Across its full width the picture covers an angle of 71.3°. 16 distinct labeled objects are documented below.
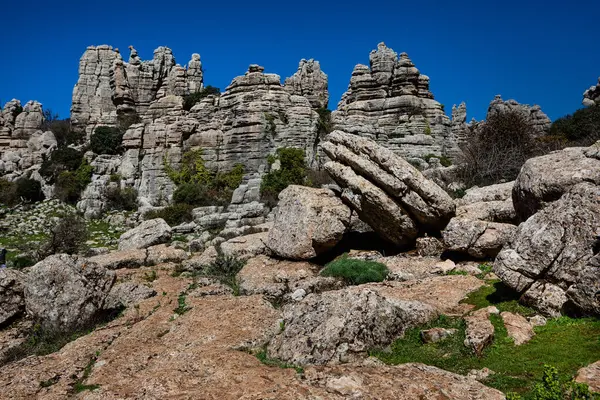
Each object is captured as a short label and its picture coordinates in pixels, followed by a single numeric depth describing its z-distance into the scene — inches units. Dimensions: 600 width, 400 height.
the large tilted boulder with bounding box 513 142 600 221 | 401.7
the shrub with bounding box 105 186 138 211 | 1318.9
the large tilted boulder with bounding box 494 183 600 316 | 282.8
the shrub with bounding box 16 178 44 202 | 1384.1
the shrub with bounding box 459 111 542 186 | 920.4
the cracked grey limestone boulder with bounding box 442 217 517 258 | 454.3
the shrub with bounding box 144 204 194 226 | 1096.2
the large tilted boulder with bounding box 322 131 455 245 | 502.0
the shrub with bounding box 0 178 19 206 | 1350.9
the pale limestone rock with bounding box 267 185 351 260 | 547.8
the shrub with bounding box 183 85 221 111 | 1663.4
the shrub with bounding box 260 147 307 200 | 1236.3
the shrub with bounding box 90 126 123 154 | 1551.4
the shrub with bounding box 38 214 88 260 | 739.4
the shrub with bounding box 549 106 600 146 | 1330.0
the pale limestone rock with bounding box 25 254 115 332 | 367.6
